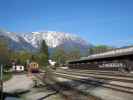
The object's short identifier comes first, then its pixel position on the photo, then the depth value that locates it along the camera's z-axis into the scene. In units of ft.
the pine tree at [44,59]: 305.61
